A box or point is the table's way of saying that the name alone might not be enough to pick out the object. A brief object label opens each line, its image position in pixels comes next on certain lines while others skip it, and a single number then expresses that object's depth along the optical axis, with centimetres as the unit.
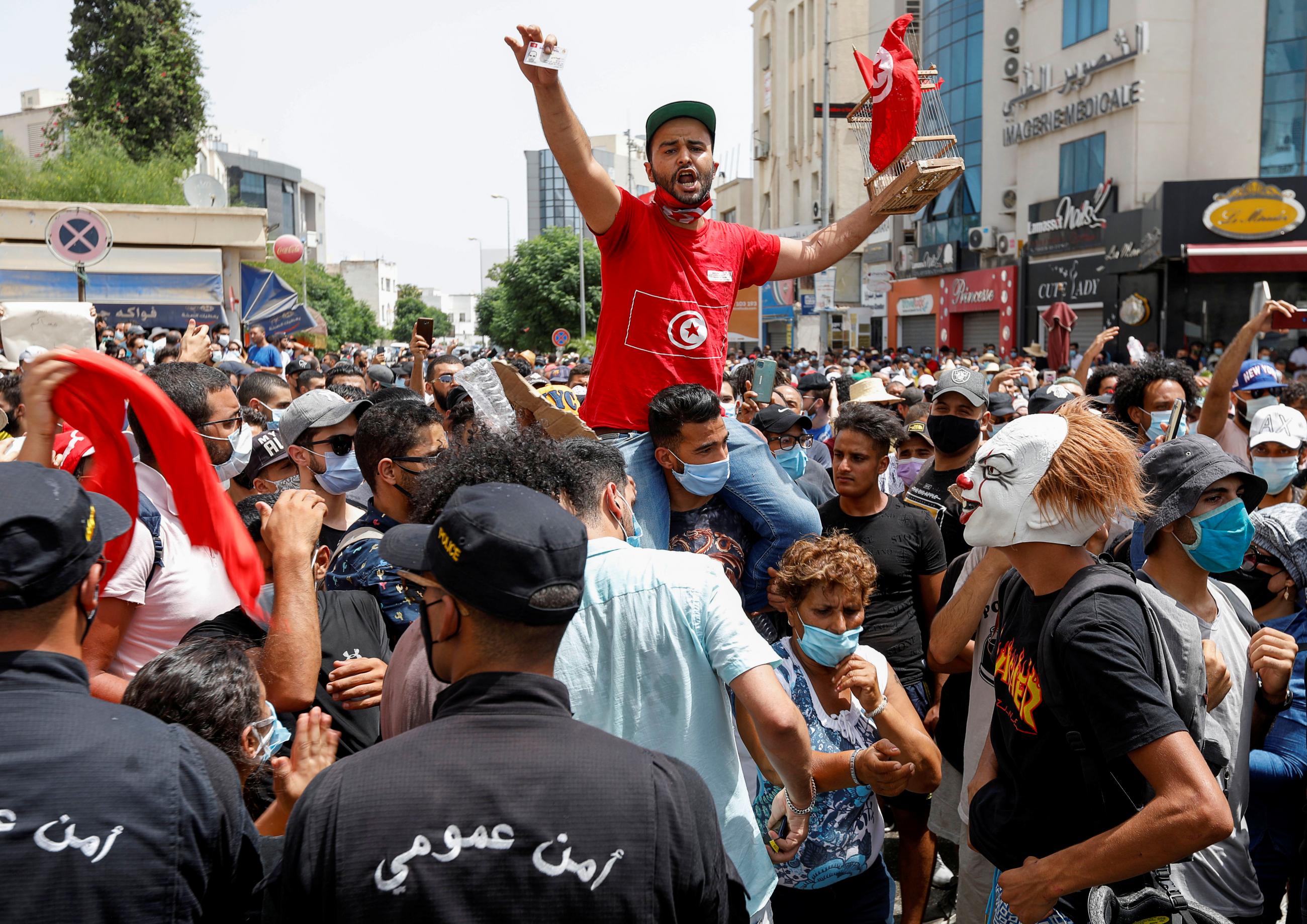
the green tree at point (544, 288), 5556
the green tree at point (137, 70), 3562
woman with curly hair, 348
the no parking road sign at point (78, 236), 954
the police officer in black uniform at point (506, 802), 174
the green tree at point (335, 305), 8644
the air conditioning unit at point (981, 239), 3581
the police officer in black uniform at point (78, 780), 186
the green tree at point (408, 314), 12369
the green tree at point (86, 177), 3203
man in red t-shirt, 396
